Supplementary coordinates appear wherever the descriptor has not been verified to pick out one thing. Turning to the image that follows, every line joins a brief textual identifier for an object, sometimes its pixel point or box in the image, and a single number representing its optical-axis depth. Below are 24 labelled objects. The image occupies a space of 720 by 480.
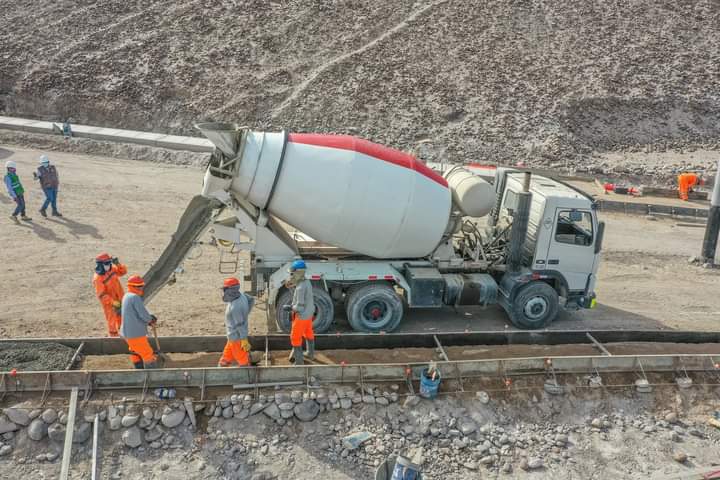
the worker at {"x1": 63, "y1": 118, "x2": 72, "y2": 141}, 20.45
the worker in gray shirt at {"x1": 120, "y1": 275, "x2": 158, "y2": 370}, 6.96
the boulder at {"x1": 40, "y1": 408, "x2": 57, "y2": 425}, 6.38
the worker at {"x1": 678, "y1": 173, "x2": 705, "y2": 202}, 19.70
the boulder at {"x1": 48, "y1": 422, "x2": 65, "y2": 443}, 6.30
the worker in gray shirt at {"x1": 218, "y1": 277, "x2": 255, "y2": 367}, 6.99
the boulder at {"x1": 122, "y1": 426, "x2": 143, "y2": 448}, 6.36
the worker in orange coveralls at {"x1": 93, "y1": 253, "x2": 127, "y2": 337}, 7.92
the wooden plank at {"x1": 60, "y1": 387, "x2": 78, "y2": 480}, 5.95
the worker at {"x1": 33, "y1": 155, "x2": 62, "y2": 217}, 13.39
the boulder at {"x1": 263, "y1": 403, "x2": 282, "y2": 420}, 6.80
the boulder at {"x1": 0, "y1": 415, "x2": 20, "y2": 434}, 6.30
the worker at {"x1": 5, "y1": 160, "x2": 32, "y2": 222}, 12.95
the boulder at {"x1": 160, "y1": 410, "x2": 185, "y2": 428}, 6.54
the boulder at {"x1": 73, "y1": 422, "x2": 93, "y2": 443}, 6.30
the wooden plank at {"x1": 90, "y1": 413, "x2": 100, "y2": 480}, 5.96
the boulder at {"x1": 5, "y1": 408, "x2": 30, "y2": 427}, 6.35
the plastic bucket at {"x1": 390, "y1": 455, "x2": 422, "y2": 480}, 5.20
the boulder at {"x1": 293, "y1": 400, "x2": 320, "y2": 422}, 6.87
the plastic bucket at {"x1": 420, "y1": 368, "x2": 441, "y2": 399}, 7.27
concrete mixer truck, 8.51
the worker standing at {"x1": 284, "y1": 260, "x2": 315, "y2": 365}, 7.49
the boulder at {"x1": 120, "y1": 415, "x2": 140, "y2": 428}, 6.43
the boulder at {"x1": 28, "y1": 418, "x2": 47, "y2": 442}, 6.29
